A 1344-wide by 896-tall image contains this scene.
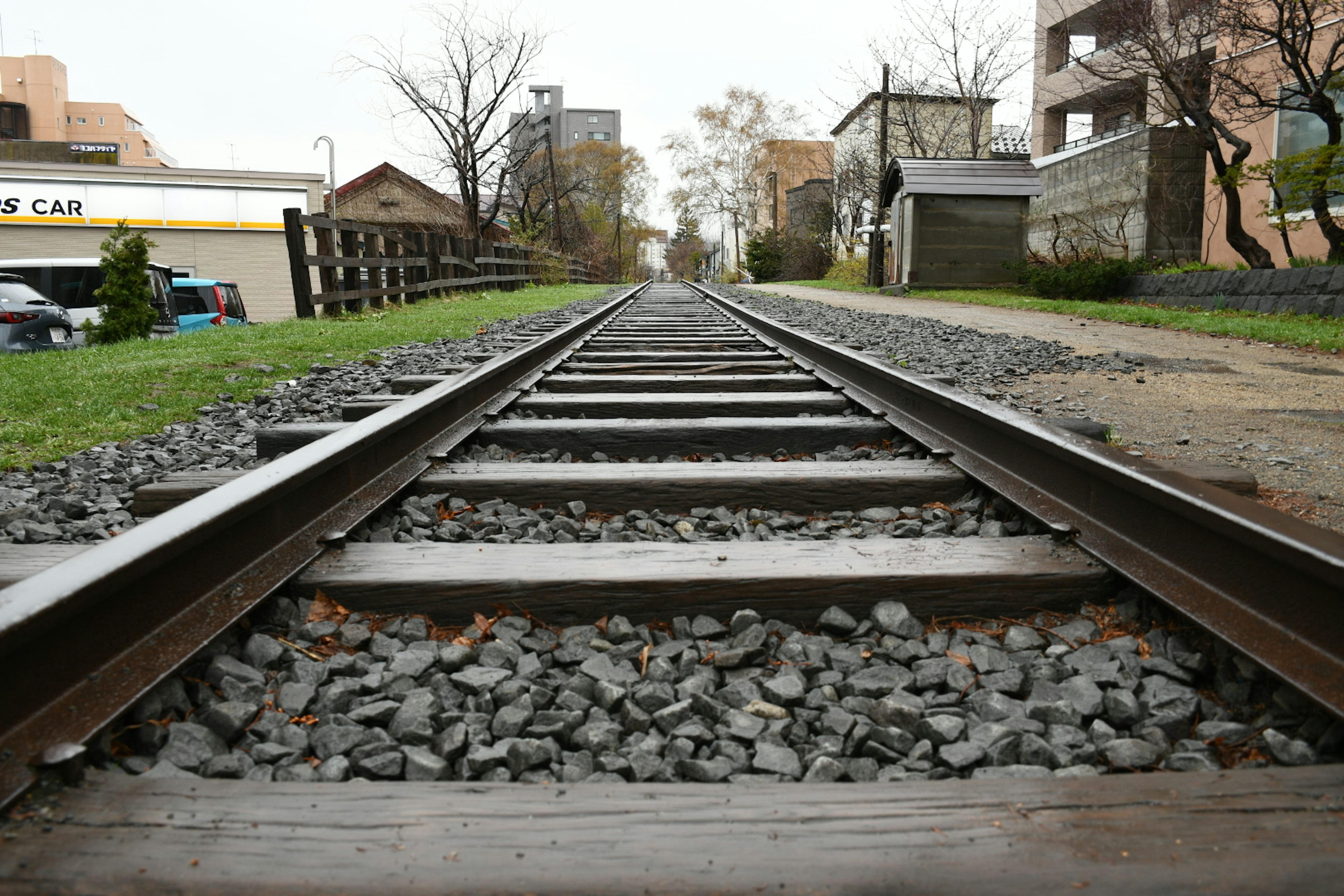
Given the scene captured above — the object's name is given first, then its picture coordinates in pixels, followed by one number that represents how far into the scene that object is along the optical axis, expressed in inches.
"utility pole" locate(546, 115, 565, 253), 1173.7
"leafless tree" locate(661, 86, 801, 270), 2169.0
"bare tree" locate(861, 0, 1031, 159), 923.4
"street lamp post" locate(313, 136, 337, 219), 761.6
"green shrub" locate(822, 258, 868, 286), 1047.6
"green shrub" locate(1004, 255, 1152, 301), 522.9
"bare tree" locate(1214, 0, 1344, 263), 425.4
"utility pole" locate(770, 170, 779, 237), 1902.1
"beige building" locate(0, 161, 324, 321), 1047.0
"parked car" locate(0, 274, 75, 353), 462.3
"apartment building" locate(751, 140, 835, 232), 2105.1
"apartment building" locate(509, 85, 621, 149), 4175.7
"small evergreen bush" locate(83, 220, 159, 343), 408.2
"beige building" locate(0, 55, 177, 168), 3511.3
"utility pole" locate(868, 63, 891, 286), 892.8
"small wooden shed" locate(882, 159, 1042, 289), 693.9
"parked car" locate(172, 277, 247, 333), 706.8
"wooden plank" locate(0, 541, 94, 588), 59.0
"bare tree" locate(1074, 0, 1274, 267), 498.9
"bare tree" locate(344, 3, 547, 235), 912.9
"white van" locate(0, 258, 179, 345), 673.6
